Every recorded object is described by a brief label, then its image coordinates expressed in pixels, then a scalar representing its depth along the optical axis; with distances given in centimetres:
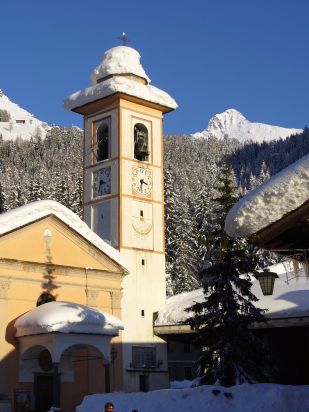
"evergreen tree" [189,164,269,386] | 2047
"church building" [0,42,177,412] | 2530
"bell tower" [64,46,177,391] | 3155
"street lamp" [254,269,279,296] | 1248
